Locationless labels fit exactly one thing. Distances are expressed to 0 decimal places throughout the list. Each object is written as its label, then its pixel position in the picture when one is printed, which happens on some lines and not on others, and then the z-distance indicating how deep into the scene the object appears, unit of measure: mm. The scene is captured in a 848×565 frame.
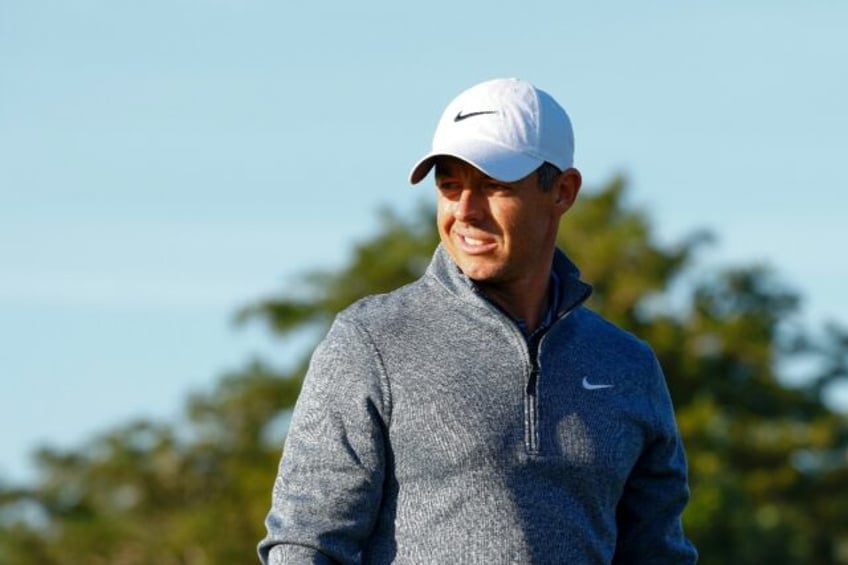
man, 8516
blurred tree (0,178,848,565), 76312
